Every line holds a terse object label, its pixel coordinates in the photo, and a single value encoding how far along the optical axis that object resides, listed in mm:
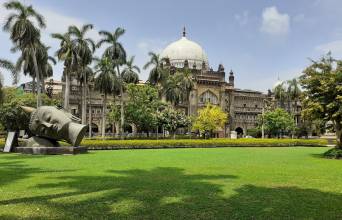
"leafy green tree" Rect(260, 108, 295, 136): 75625
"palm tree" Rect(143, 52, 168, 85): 60875
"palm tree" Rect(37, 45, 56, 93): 48438
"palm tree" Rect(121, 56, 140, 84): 59881
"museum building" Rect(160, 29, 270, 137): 88500
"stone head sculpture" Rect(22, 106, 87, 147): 26938
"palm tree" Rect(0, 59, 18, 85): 34500
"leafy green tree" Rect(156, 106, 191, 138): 58844
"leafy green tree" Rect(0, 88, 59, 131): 50875
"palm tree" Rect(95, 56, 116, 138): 52594
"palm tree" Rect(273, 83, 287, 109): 87688
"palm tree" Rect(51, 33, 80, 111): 45875
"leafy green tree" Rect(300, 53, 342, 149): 25547
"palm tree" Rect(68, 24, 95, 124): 46562
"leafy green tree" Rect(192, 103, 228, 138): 69188
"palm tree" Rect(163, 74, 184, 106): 63875
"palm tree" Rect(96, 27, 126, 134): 51281
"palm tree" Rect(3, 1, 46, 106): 40500
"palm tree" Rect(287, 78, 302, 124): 81750
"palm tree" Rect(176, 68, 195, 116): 65625
